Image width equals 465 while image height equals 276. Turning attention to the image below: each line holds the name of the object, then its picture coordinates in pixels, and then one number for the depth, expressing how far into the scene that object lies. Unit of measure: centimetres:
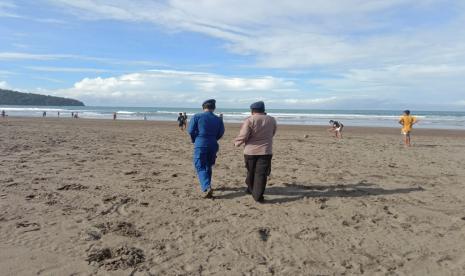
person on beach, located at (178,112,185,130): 2561
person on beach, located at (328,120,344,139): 2018
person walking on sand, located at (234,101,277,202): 642
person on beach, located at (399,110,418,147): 1579
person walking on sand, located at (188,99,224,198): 659
